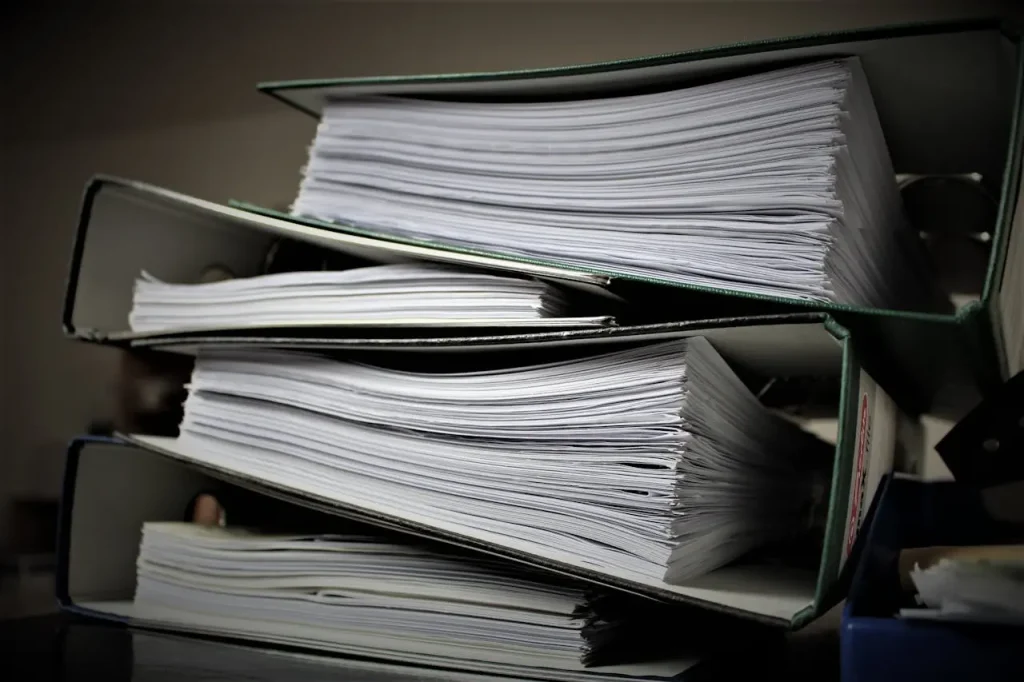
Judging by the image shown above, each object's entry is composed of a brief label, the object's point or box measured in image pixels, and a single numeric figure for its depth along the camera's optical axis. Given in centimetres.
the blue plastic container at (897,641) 45
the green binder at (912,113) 54
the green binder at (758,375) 51
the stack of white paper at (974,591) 45
